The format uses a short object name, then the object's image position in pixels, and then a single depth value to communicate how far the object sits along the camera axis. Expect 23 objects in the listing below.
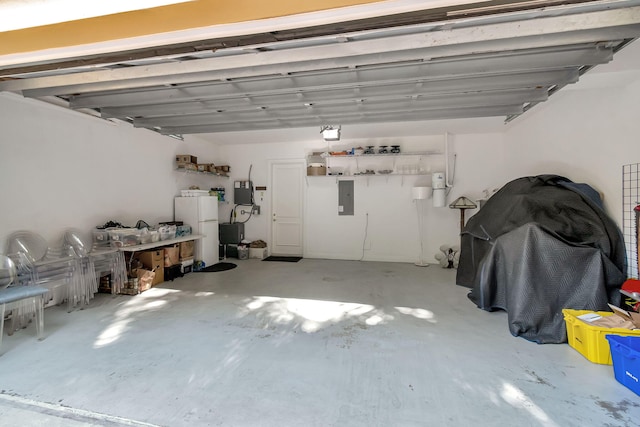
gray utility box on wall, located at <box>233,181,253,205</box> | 7.22
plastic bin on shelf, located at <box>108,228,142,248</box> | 4.14
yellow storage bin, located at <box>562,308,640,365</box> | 2.29
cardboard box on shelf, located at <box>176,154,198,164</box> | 5.78
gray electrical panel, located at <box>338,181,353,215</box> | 6.75
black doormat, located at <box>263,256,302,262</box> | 6.66
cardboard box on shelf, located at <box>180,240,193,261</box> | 5.32
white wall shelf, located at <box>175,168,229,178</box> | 5.84
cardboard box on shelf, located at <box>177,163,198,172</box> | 5.75
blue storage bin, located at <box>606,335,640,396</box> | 1.97
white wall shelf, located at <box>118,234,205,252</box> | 4.09
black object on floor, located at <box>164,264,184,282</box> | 4.97
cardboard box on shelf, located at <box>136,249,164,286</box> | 4.66
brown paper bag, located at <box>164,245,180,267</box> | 4.98
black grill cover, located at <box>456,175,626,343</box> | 2.72
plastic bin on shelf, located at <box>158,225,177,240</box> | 4.85
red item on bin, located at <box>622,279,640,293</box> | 2.53
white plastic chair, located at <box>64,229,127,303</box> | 3.79
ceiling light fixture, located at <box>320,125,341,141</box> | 5.01
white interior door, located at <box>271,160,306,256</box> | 7.06
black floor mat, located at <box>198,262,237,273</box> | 5.71
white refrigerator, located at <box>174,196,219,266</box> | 5.76
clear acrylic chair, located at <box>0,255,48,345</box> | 2.63
